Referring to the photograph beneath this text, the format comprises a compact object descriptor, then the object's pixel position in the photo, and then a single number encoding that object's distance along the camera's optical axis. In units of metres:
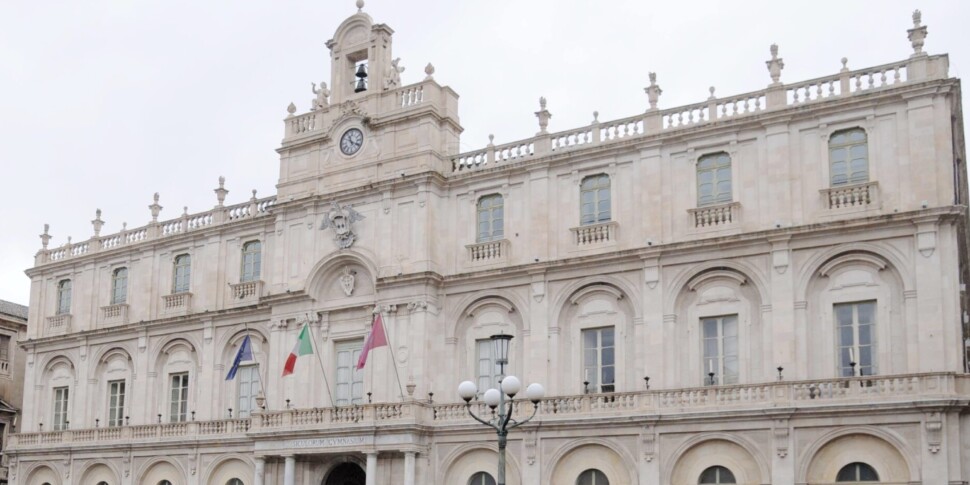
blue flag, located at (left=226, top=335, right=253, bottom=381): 40.97
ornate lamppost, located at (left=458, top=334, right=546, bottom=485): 24.17
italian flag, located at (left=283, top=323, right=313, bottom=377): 38.97
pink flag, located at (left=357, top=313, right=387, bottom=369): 36.94
